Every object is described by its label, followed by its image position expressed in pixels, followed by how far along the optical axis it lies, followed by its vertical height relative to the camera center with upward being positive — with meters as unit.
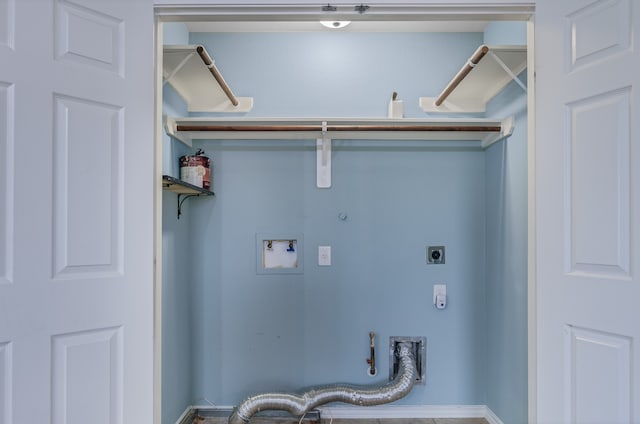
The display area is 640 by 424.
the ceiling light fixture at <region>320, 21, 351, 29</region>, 2.17 +1.24
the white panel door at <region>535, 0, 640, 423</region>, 1.00 +0.02
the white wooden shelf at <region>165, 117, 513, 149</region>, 1.99 +0.52
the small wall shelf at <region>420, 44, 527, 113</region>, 1.67 +0.79
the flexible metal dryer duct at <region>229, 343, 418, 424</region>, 2.02 -1.12
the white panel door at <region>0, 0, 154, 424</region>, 0.99 +0.01
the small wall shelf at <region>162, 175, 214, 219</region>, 1.58 +0.14
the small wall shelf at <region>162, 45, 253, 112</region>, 1.67 +0.78
